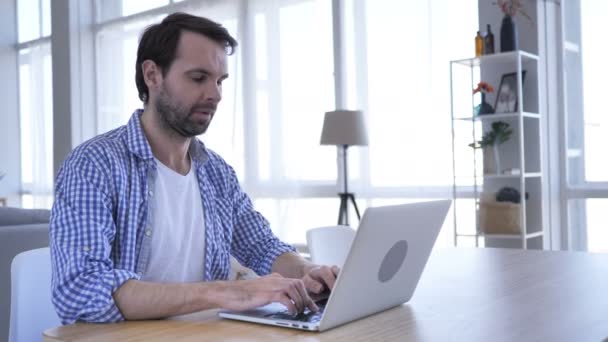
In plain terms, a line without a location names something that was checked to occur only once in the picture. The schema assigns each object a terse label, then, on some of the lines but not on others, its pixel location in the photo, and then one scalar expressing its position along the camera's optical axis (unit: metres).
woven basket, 4.07
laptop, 1.13
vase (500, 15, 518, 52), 4.17
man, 1.26
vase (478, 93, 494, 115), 4.21
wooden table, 1.12
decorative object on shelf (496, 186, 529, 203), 4.15
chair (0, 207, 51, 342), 2.88
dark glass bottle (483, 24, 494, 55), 4.21
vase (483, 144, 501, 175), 4.21
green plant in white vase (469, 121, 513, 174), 4.19
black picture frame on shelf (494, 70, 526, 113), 4.20
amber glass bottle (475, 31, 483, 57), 4.25
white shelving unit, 4.12
